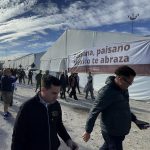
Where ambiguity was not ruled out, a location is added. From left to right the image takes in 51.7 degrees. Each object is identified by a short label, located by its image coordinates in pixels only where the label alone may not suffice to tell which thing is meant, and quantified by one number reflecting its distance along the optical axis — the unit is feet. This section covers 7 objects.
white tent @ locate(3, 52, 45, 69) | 88.69
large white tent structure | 30.43
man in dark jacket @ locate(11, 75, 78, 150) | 5.11
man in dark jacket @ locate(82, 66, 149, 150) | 6.77
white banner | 28.35
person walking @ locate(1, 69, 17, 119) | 17.88
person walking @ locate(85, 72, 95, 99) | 29.66
